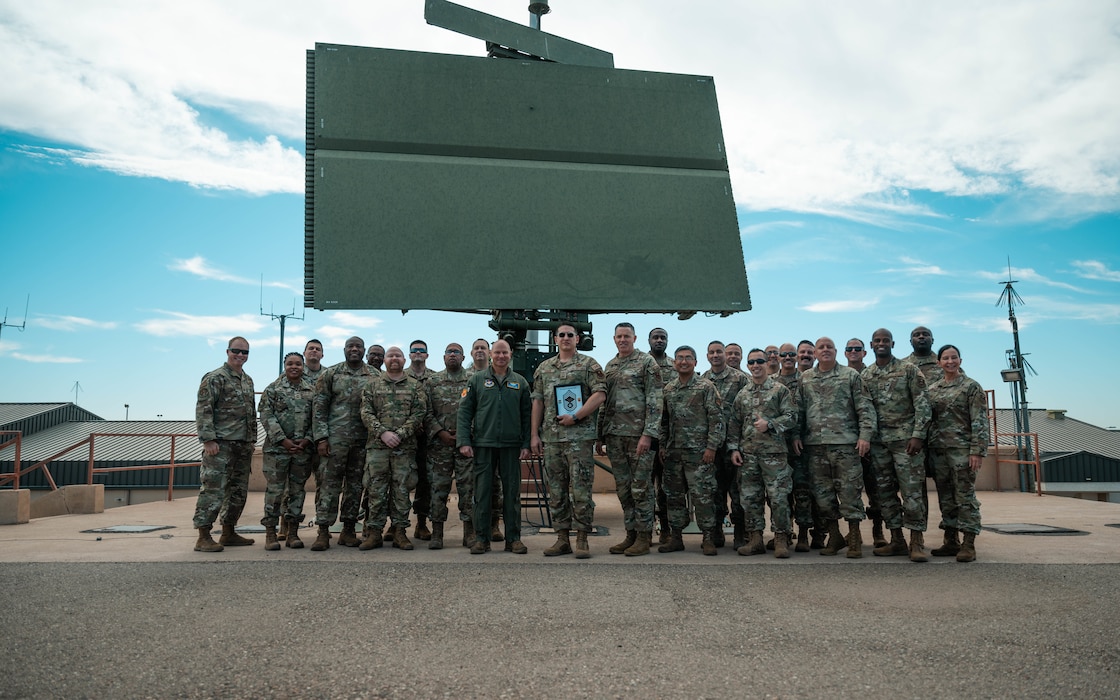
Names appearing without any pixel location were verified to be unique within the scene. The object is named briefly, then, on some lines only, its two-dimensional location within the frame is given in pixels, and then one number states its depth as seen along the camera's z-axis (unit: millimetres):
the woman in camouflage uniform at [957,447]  4938
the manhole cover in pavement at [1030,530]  6402
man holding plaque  5055
